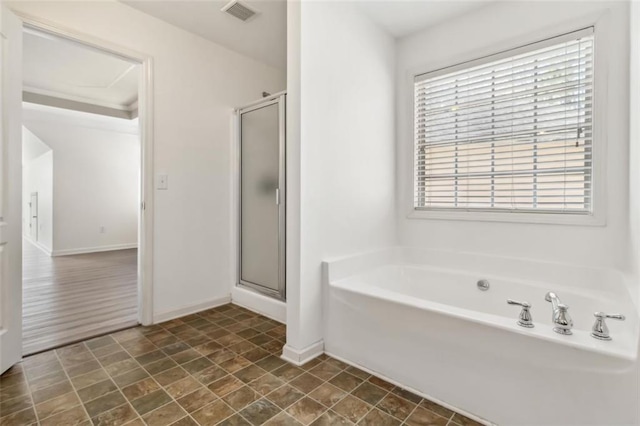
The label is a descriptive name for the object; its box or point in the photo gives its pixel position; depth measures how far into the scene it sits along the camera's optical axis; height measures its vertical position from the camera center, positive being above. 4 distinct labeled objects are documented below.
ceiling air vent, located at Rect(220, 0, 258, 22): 2.38 +1.56
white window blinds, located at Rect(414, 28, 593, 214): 1.99 +0.57
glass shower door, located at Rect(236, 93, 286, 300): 2.65 +0.13
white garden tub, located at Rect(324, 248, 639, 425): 1.19 -0.61
